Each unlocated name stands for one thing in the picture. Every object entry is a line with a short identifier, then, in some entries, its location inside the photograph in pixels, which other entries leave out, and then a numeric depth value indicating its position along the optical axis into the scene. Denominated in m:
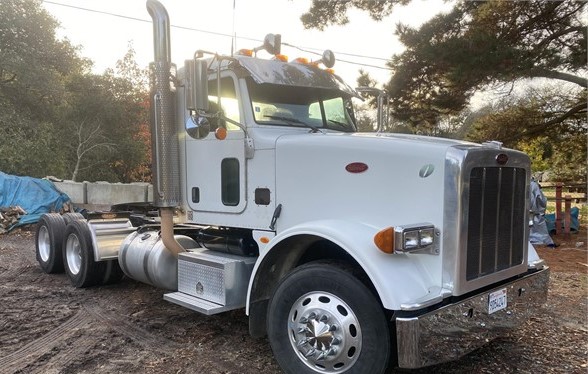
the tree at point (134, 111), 22.80
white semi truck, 3.10
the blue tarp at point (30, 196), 12.33
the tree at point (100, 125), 21.62
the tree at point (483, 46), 9.35
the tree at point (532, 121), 12.02
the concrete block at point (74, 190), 13.42
